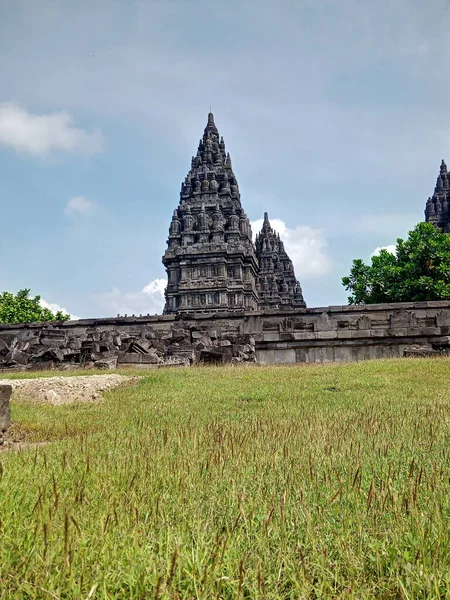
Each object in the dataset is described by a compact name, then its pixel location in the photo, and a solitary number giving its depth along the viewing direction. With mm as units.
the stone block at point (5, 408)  5434
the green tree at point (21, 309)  42188
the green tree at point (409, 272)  29594
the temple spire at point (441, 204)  47312
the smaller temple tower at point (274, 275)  57125
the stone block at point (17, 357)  17969
